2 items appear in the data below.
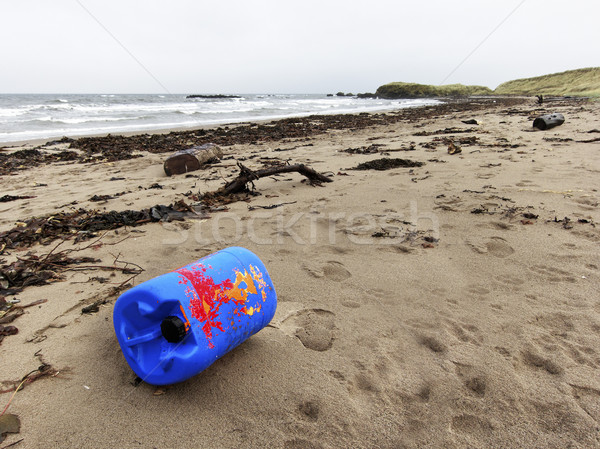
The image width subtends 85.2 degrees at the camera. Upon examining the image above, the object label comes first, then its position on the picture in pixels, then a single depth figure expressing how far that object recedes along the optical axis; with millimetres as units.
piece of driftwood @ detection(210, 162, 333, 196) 4652
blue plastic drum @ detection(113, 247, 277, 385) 1435
